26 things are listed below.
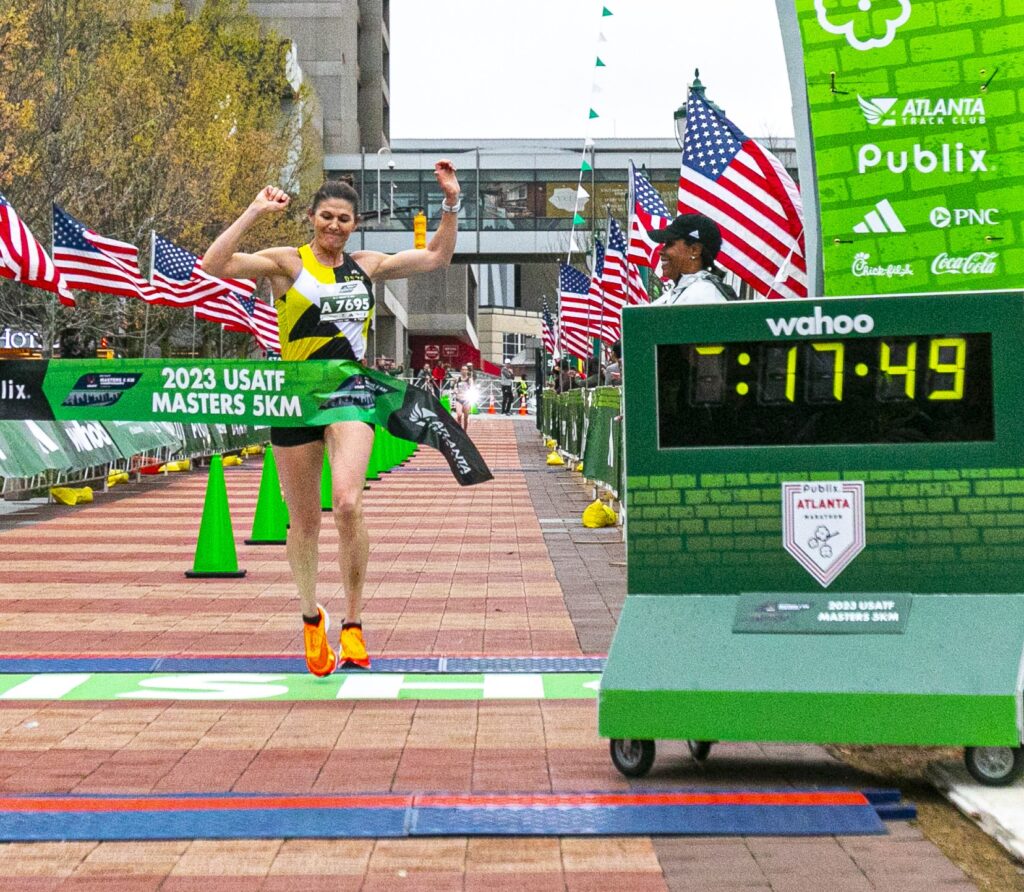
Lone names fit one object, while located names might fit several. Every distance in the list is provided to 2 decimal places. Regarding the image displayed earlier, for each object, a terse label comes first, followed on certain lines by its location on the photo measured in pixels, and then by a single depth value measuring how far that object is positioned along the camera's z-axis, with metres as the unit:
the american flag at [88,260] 25.36
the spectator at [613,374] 27.03
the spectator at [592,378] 29.94
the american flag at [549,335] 59.38
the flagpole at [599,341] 28.51
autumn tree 32.34
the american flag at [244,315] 33.84
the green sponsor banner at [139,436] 24.72
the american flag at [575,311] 34.16
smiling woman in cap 7.69
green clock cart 5.95
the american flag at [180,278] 30.69
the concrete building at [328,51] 94.38
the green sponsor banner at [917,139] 9.04
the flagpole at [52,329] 31.80
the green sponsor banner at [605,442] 17.89
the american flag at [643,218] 22.86
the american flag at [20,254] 19.66
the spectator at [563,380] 46.56
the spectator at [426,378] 61.97
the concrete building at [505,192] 87.12
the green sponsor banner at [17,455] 19.05
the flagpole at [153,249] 29.92
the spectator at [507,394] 98.81
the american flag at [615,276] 27.70
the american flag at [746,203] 14.34
